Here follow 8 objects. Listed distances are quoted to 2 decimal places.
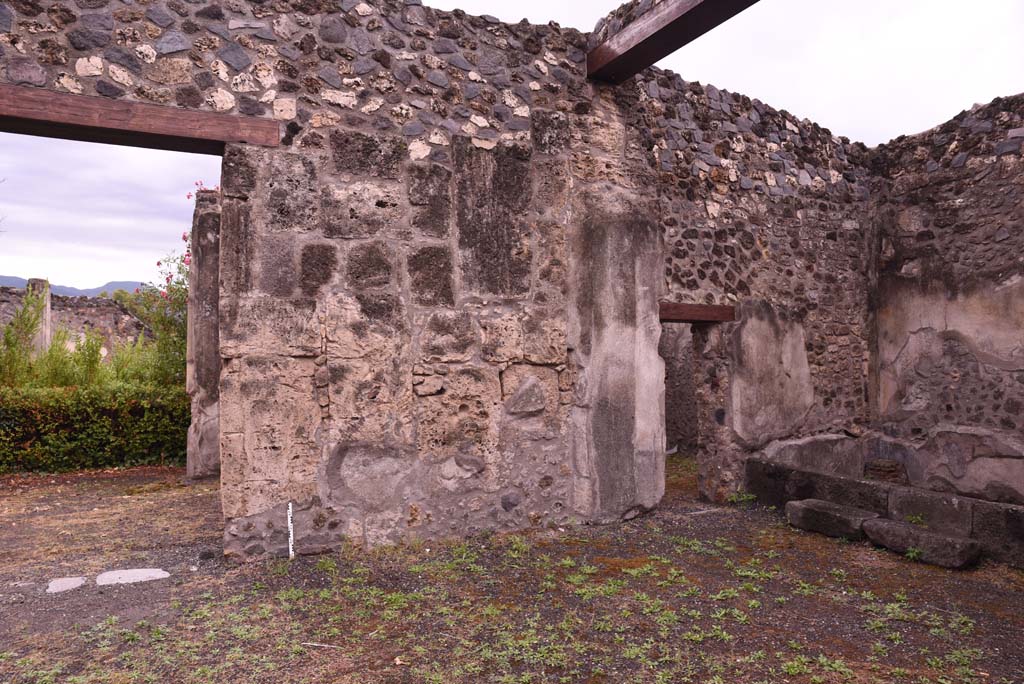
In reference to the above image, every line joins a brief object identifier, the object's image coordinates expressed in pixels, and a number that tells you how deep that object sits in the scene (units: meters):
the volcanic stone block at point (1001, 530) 4.05
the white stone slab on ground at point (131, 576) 3.62
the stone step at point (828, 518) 4.57
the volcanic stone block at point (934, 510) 4.35
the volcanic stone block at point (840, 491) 4.82
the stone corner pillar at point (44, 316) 12.66
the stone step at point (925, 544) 4.00
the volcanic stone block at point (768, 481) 5.53
